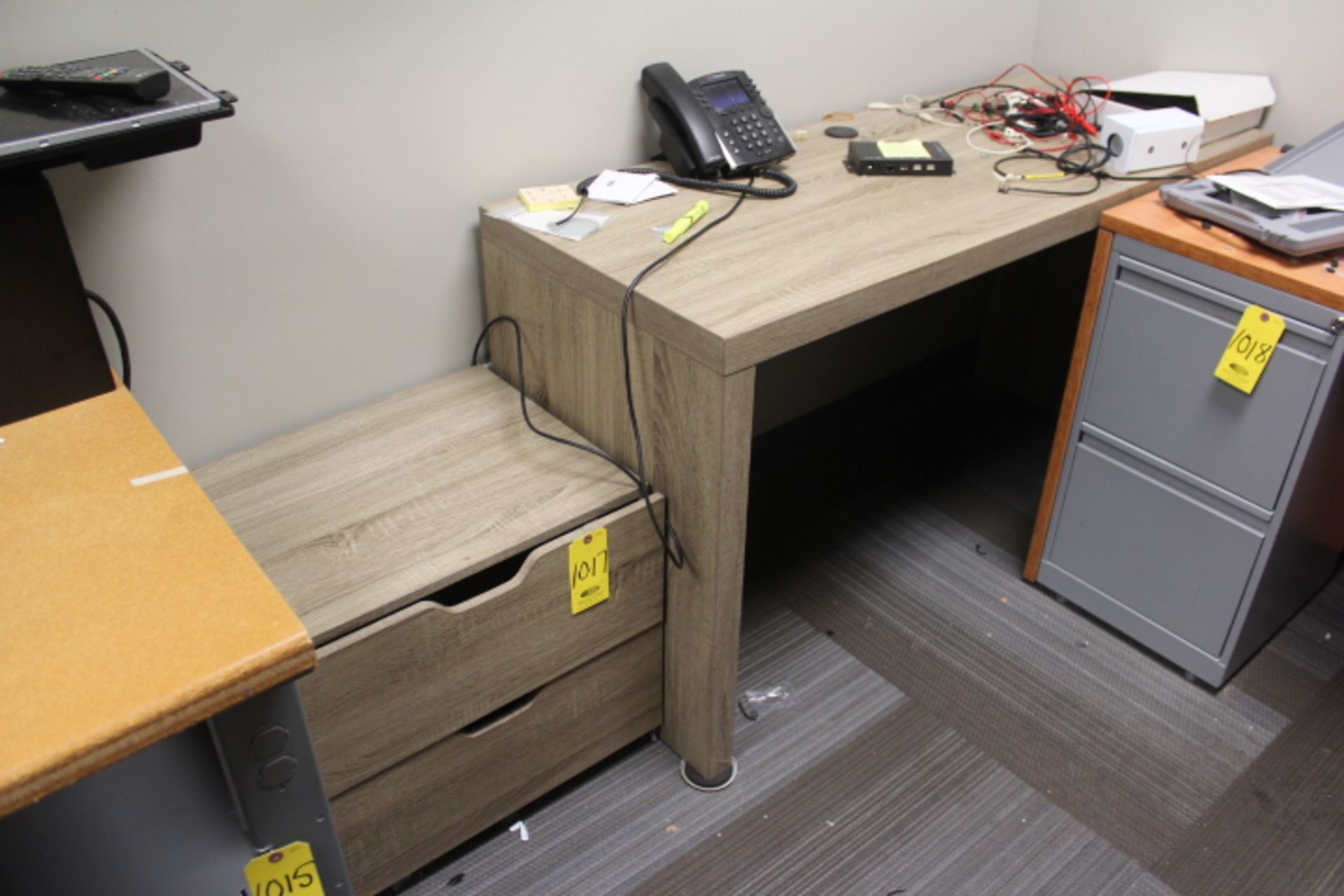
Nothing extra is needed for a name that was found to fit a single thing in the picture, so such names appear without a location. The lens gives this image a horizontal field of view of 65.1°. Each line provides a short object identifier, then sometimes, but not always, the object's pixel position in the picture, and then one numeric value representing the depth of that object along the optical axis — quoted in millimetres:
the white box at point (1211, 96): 1726
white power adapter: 1593
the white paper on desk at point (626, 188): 1482
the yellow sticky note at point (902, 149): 1624
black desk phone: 1523
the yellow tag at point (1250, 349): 1387
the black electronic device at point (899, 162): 1597
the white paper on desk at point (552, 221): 1374
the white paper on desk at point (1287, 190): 1406
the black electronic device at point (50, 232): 902
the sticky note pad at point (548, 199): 1448
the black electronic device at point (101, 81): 948
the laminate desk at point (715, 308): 1182
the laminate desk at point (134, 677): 654
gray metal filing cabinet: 1422
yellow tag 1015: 836
